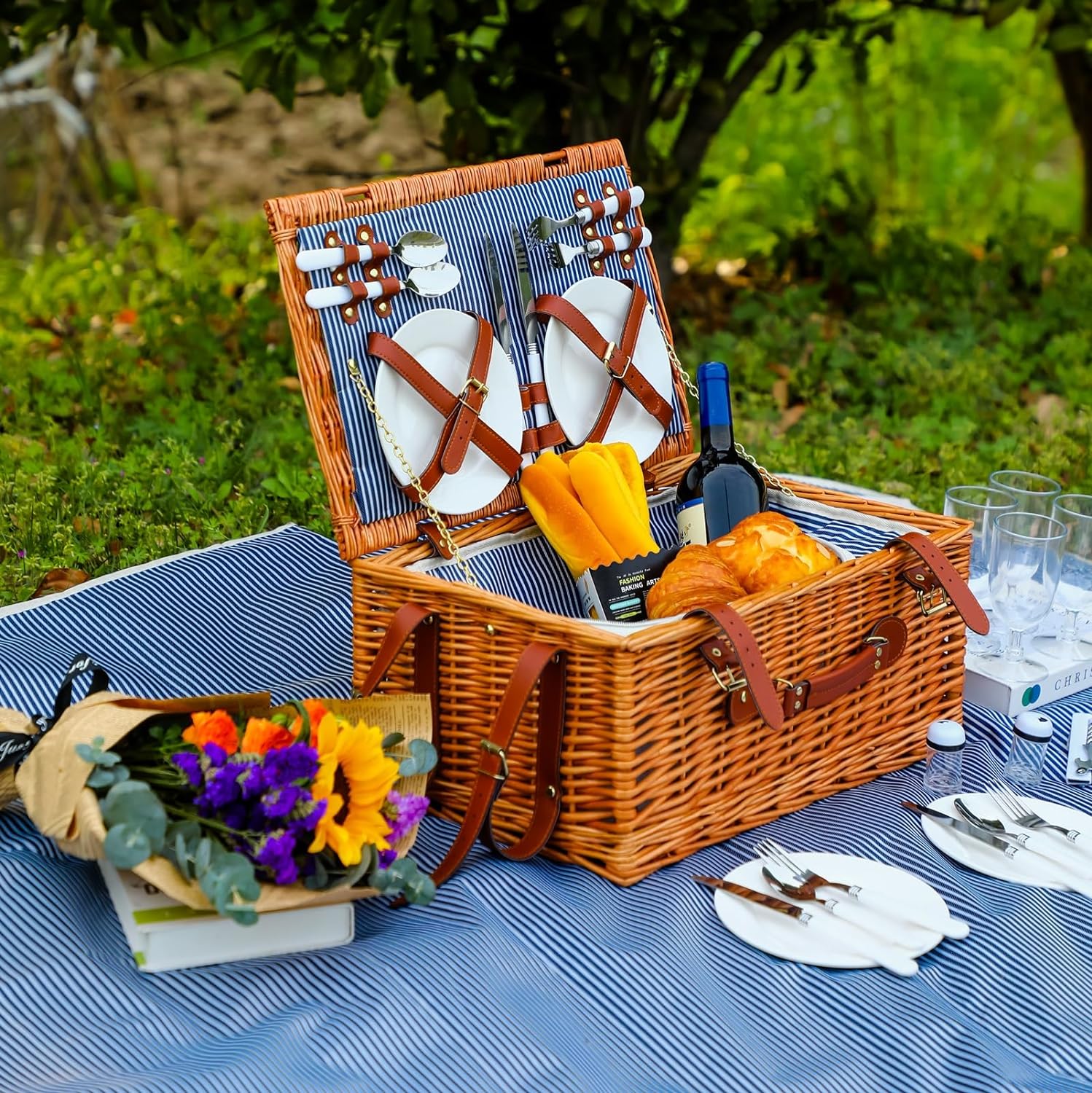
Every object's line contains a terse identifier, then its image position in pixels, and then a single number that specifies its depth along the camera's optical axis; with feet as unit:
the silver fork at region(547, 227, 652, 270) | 6.52
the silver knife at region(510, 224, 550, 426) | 6.44
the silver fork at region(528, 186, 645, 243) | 6.44
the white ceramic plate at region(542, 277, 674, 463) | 6.65
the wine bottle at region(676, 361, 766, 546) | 6.64
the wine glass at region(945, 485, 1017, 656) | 6.47
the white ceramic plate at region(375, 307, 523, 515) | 5.99
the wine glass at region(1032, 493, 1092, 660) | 6.42
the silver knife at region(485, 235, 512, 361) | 6.36
